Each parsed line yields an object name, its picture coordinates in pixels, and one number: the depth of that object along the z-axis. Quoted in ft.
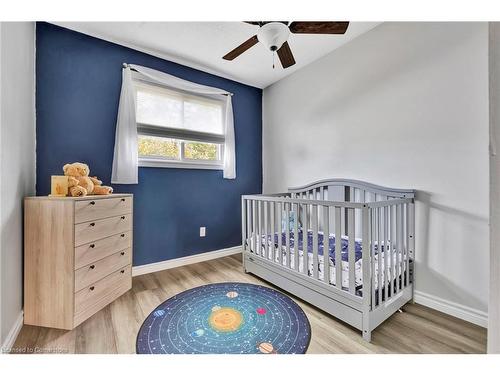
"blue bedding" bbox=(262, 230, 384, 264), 5.66
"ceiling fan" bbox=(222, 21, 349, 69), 4.39
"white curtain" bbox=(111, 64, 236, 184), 7.07
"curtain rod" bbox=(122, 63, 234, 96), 7.27
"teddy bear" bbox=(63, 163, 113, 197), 5.27
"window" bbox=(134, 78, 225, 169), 7.88
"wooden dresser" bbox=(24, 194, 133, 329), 4.73
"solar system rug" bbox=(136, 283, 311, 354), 4.15
